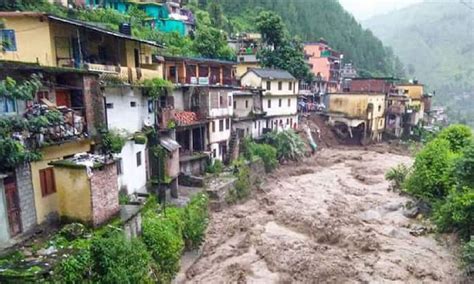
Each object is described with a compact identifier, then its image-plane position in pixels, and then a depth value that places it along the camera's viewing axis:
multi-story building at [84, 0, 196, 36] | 50.75
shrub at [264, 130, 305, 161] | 36.38
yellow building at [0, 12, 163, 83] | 16.36
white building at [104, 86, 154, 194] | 18.55
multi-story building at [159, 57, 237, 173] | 25.48
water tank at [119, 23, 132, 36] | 22.69
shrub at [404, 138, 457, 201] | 22.86
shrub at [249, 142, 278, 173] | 32.97
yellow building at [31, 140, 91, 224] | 13.15
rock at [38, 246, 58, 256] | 10.96
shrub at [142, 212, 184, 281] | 14.46
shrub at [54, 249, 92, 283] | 10.09
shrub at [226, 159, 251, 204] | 25.92
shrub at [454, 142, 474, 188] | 18.63
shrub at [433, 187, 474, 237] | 18.20
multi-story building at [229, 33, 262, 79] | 44.47
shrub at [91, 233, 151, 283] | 11.14
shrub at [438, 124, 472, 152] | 25.97
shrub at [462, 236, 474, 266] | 15.48
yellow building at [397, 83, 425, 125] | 53.21
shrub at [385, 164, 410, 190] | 30.60
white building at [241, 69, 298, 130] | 37.31
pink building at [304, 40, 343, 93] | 63.06
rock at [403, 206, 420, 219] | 24.62
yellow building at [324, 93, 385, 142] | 47.31
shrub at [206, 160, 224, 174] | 27.66
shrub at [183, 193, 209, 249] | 17.94
